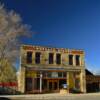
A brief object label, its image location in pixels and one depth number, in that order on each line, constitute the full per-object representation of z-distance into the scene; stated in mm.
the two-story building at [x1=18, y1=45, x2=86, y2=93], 19437
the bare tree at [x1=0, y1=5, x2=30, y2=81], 18636
